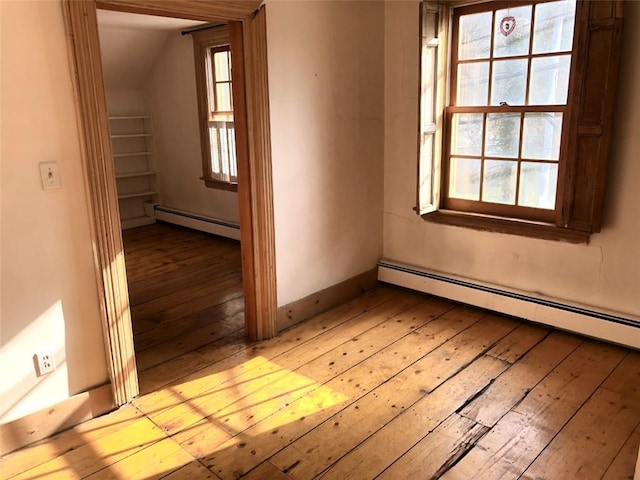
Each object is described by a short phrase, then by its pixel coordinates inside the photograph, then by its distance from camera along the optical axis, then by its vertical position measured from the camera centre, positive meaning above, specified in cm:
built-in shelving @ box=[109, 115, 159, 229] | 638 -52
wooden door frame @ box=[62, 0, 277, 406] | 232 -23
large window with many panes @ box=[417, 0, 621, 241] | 294 +3
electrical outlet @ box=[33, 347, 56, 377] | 239 -106
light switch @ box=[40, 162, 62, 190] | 228 -20
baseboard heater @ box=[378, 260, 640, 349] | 313 -123
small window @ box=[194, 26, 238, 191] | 546 +18
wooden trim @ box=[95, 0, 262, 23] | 245 +58
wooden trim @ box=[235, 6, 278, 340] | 300 -38
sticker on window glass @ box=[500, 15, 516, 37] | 332 +59
